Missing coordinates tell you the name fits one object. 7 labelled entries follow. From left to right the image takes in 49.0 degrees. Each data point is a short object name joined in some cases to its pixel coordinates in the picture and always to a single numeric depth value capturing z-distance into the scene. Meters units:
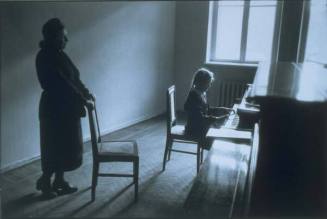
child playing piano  3.10
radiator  5.52
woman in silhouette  2.55
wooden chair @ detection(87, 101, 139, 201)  2.69
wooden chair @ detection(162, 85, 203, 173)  3.23
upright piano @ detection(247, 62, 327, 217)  1.12
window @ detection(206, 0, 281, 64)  5.48
